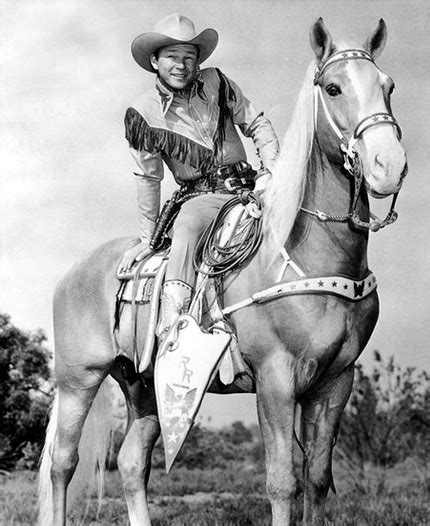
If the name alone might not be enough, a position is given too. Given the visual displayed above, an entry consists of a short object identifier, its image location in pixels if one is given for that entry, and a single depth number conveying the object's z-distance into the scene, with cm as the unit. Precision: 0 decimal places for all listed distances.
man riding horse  515
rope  462
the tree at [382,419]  1112
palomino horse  423
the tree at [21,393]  1142
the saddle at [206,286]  460
